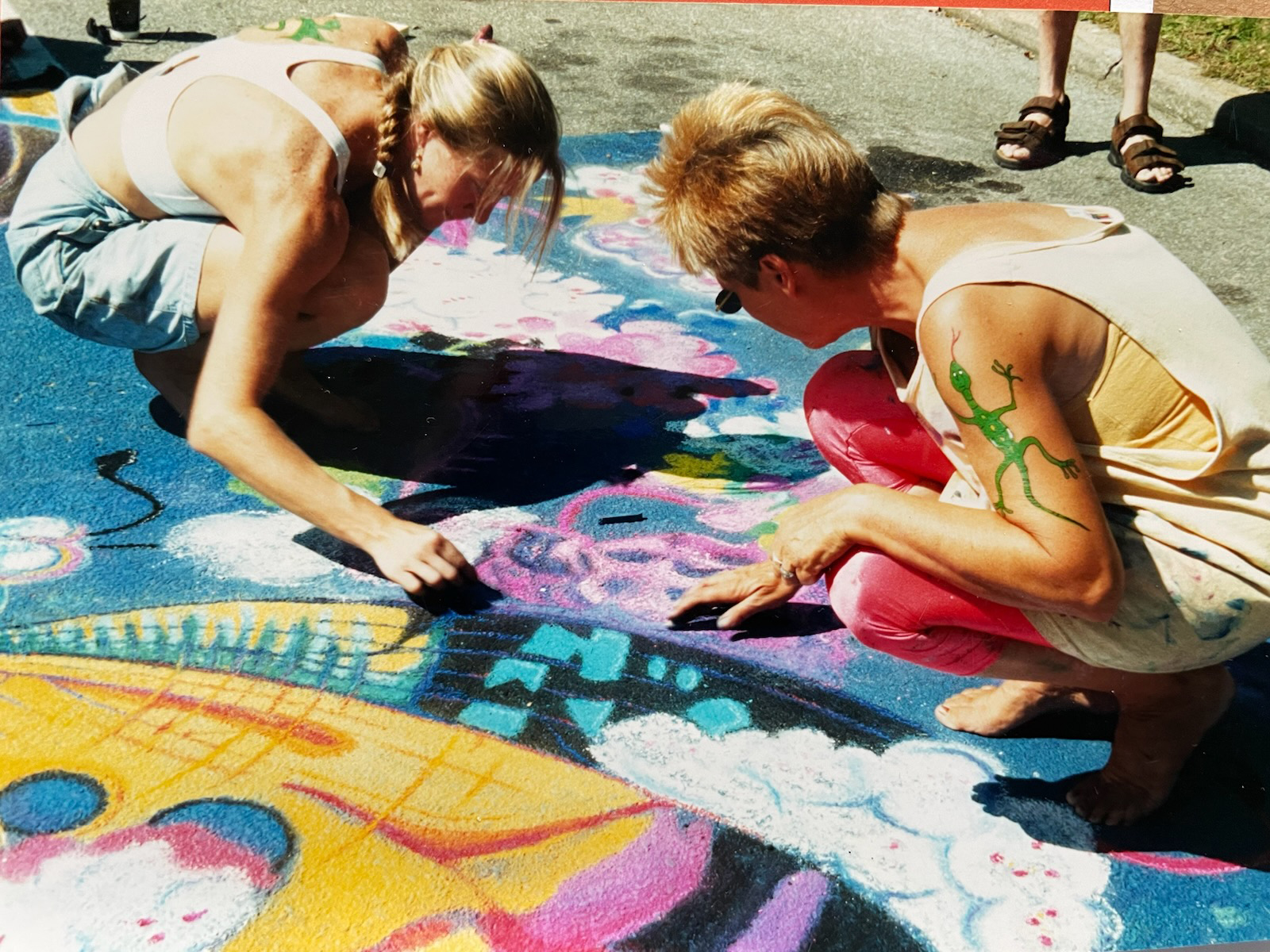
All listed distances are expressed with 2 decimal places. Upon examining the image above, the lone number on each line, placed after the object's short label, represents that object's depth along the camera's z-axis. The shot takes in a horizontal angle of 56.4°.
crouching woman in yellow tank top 1.55
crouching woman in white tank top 1.82
